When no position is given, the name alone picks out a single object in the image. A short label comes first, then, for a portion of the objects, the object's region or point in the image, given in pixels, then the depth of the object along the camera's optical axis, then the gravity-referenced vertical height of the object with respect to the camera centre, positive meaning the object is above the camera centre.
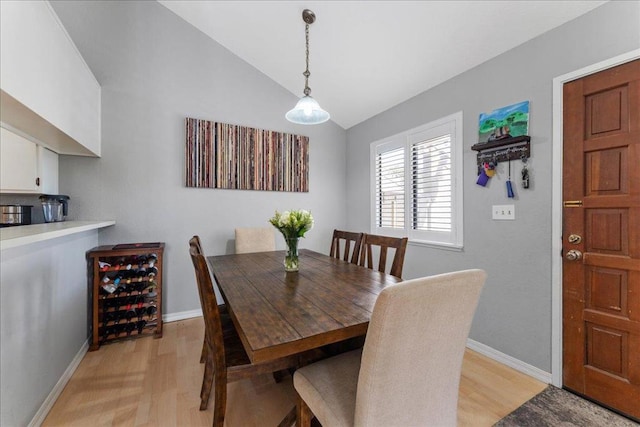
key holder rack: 1.85 +0.48
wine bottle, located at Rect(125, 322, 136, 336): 2.34 -1.04
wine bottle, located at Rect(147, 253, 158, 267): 2.41 -0.43
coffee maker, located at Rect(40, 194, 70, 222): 2.05 +0.05
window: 2.37 +0.30
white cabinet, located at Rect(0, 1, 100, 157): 1.17 +0.76
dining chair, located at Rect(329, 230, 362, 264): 2.14 -0.27
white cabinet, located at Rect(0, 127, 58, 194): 1.78 +0.35
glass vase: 1.77 -0.31
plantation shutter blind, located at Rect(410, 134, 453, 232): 2.45 +0.28
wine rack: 2.23 -0.70
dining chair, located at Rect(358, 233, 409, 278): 1.74 -0.27
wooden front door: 1.47 -0.15
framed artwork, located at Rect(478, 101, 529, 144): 1.88 +0.68
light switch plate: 1.95 +0.00
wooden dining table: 0.91 -0.42
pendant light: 1.96 +0.80
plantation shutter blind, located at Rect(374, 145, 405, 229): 2.98 +0.31
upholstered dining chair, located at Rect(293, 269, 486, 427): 0.77 -0.50
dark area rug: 1.45 -1.17
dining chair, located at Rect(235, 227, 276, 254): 2.78 -0.30
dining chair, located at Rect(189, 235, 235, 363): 1.37 -0.69
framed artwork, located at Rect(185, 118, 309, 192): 2.84 +0.65
